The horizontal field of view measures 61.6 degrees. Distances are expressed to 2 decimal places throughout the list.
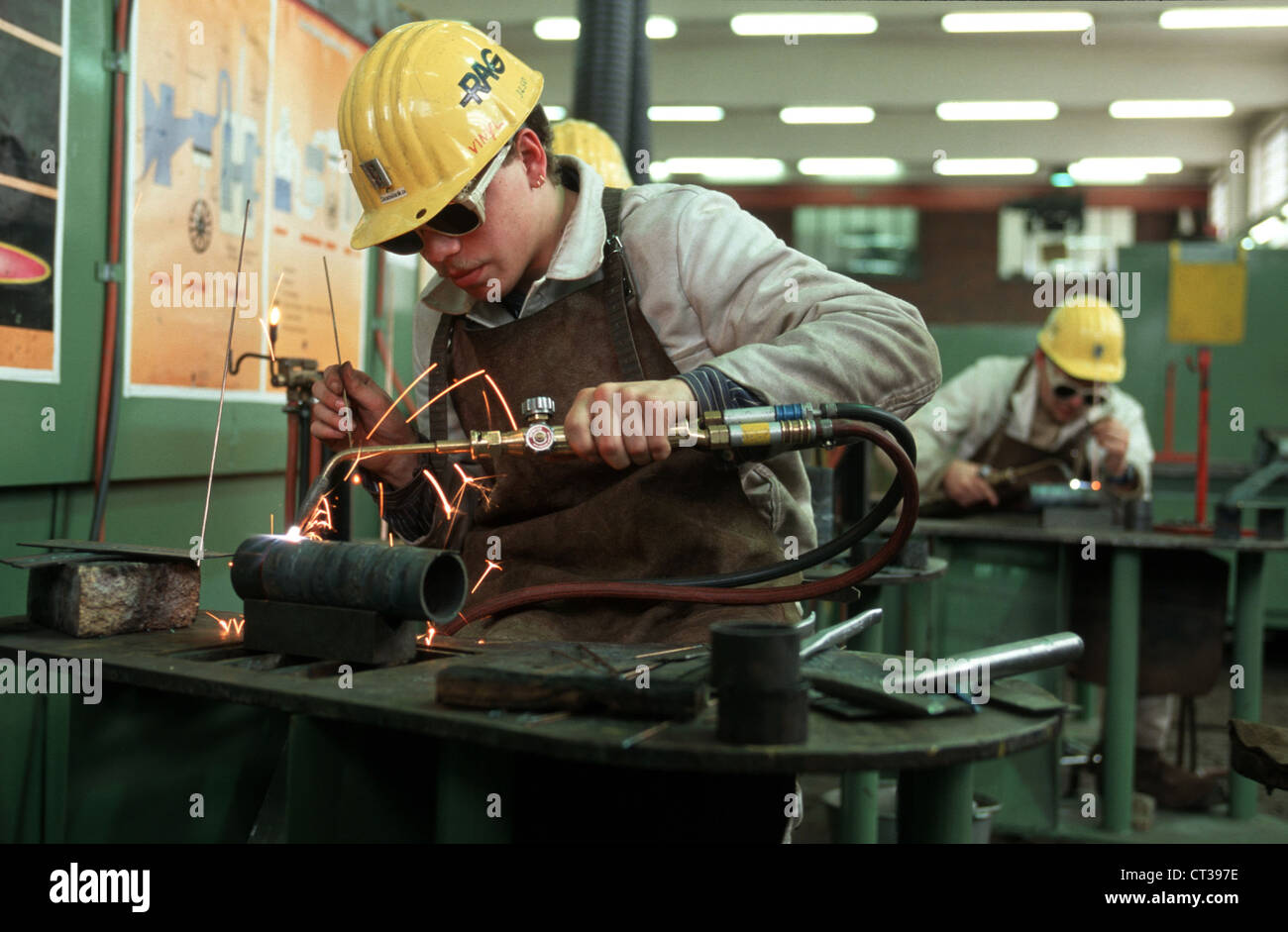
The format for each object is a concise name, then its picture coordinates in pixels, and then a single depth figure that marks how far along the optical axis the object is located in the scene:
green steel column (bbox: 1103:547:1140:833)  3.44
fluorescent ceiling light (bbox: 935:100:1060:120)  9.87
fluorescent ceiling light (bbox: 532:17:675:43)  8.36
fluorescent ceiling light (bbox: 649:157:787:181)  11.80
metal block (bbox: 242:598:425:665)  1.30
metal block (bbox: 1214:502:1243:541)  3.55
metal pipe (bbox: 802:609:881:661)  1.30
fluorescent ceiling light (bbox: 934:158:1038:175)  11.65
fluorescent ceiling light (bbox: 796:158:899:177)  11.90
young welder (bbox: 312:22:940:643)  1.63
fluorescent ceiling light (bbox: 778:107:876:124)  10.42
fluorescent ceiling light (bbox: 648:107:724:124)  10.35
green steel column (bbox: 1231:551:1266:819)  3.59
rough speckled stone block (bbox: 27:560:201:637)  1.48
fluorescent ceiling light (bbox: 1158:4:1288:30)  8.01
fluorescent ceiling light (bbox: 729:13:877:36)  8.20
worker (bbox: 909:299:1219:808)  4.28
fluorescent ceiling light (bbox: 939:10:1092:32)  8.12
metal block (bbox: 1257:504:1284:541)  3.61
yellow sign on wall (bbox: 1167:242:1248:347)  6.07
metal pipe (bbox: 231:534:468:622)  1.26
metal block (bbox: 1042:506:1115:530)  3.73
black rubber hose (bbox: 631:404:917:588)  1.61
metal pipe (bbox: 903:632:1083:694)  1.17
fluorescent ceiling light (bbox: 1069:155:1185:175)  11.29
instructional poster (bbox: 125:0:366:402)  2.19
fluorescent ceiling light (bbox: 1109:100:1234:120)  9.77
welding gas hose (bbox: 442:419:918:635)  1.51
